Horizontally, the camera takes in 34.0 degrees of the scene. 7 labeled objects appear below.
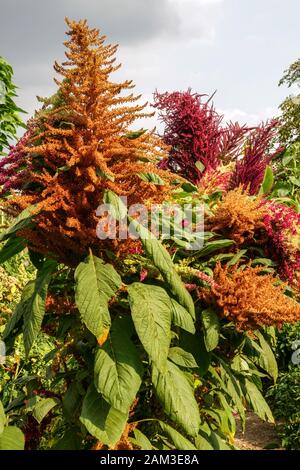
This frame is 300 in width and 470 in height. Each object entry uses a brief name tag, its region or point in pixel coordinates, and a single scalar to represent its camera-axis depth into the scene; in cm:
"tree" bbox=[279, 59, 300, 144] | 1538
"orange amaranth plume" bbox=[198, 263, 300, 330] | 127
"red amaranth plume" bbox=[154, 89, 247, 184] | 195
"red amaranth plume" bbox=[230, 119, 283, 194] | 189
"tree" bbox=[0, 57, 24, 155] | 490
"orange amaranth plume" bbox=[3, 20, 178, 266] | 118
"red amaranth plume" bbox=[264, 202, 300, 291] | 154
